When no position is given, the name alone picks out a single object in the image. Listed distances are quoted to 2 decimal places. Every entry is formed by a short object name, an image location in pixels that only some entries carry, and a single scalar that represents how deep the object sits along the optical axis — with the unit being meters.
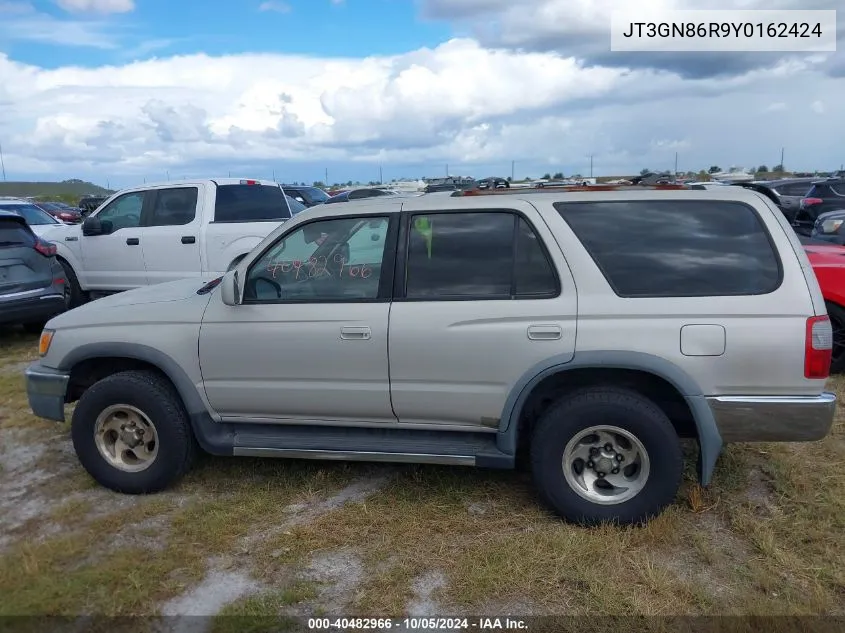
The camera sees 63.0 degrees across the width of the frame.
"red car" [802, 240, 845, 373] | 5.66
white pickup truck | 8.59
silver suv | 3.42
